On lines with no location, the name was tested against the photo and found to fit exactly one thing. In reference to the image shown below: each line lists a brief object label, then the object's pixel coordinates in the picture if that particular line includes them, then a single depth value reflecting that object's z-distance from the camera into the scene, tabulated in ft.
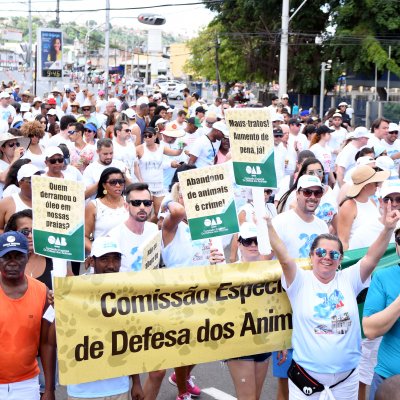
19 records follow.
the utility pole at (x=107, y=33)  136.24
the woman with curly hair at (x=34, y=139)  32.27
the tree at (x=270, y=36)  133.18
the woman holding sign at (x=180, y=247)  20.56
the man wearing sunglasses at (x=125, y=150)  36.50
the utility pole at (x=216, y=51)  176.93
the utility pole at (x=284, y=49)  96.89
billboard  114.83
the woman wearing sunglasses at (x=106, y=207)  23.12
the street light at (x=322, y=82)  112.98
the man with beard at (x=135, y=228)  19.66
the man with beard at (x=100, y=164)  29.60
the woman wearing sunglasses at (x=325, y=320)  16.15
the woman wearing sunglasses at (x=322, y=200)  24.25
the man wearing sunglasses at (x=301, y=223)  19.56
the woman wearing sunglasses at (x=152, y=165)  37.27
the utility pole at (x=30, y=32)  170.35
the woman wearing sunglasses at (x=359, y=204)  22.27
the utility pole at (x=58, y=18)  176.59
